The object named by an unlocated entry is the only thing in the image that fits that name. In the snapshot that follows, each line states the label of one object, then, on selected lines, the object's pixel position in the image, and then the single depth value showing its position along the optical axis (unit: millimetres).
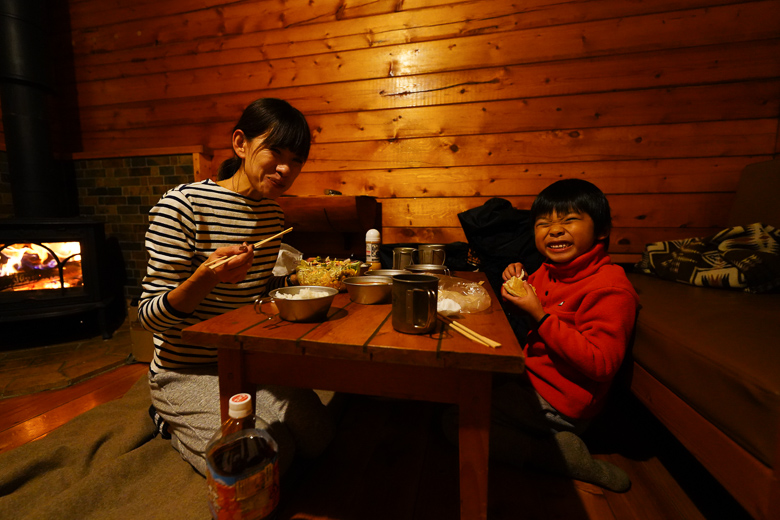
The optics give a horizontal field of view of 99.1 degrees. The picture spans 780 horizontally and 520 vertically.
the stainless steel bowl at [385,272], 1268
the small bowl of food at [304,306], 827
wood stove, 2391
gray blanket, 1072
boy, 1081
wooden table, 673
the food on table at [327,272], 1225
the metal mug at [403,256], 1620
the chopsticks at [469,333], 693
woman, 1064
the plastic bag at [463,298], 932
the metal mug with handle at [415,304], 746
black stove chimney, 2566
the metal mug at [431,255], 1792
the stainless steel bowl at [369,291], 1041
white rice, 923
